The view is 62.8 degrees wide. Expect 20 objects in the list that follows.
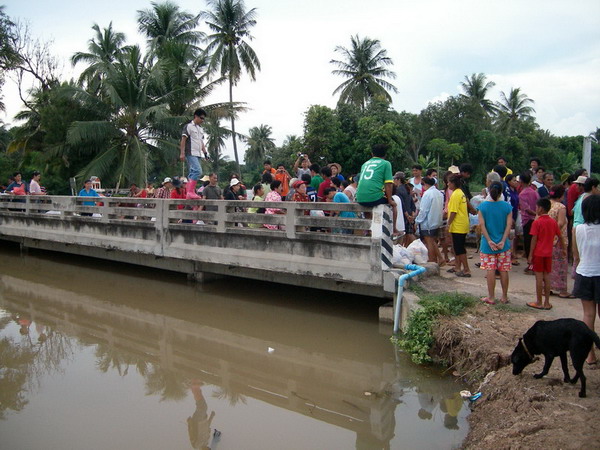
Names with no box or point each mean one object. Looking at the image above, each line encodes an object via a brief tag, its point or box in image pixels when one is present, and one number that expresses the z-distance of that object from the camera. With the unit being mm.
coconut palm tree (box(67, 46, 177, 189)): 19969
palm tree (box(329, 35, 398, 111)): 32906
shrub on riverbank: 5516
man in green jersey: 6457
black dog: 3713
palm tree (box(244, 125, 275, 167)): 57344
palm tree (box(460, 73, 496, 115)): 42438
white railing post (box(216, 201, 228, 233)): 8648
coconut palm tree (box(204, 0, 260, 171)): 28516
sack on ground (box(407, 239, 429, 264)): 7312
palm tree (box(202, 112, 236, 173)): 24286
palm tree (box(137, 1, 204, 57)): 27844
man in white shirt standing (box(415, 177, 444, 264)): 7773
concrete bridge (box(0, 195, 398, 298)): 6883
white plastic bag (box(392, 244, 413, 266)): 7047
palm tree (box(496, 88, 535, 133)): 44156
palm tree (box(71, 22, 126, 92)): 23645
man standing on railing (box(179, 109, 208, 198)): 9062
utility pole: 9383
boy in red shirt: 5715
